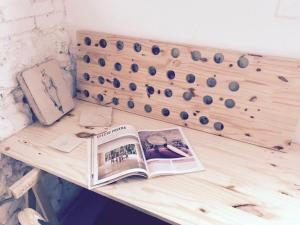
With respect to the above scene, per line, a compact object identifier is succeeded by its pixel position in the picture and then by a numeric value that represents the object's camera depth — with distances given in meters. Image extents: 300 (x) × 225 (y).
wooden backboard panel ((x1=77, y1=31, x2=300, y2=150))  0.96
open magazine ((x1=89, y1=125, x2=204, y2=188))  0.88
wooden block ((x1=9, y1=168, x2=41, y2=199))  0.87
